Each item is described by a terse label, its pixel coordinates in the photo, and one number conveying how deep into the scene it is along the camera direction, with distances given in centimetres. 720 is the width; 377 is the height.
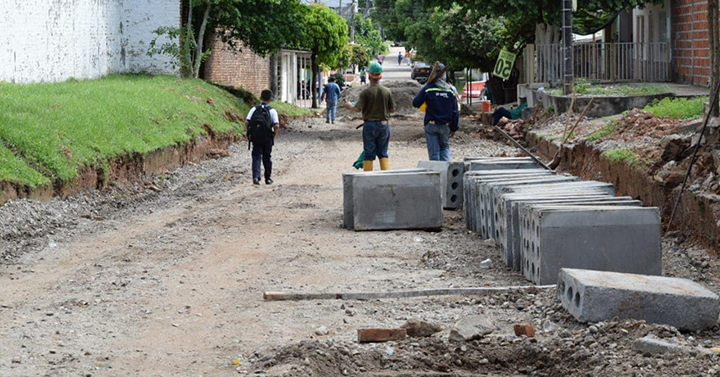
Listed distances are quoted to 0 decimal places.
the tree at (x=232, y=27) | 3206
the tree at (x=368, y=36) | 9181
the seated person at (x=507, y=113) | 3025
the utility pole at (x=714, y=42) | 1342
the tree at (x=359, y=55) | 7140
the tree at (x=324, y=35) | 4662
